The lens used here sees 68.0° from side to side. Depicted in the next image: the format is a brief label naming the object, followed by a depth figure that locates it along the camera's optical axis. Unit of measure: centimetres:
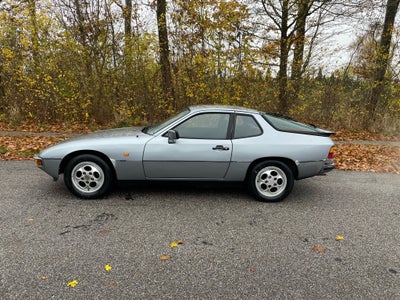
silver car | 414
